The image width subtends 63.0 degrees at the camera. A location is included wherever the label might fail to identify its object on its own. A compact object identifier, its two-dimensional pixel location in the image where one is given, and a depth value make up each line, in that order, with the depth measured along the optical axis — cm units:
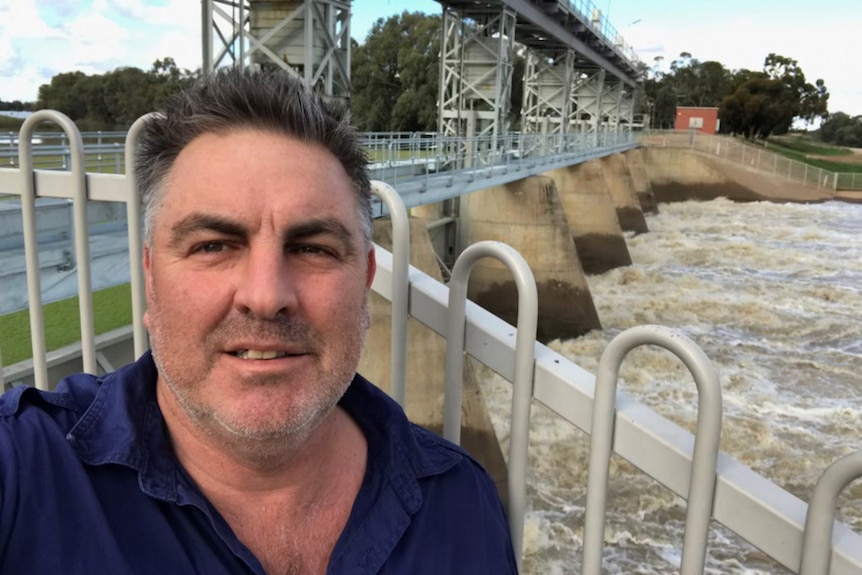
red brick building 6350
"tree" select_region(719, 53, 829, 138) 6259
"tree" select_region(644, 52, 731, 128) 7669
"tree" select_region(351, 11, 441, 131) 4269
